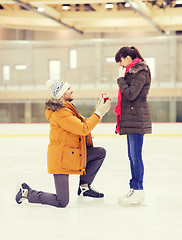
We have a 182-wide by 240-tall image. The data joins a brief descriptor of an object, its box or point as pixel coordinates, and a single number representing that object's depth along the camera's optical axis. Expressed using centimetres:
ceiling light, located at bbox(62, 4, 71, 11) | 1869
